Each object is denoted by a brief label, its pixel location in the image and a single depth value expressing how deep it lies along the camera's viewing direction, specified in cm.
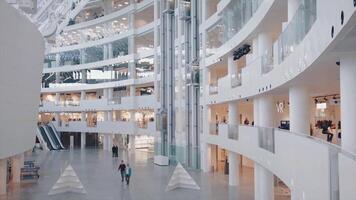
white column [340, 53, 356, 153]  1059
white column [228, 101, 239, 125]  2880
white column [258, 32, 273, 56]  2088
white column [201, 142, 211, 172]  3316
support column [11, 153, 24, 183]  2827
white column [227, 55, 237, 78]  2789
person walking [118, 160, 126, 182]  2828
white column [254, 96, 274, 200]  2045
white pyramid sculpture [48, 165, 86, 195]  2412
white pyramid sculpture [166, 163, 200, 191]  2545
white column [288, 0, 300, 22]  1477
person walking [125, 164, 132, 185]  2722
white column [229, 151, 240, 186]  2706
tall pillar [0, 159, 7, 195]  2416
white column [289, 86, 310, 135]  1584
